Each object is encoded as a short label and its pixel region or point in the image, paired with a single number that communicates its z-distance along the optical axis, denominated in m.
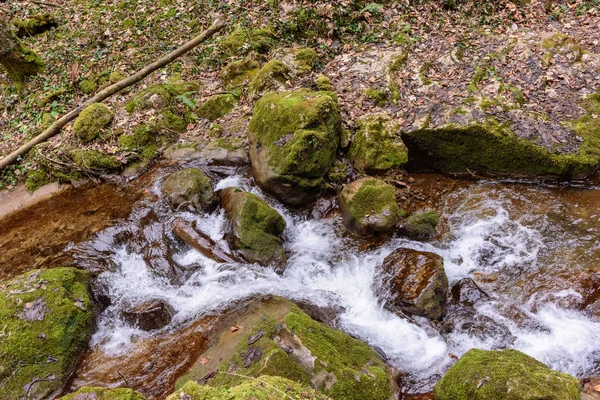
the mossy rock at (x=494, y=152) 6.64
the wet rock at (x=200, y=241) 6.52
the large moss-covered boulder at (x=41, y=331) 4.97
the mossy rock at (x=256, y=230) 6.35
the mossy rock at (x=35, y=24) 12.31
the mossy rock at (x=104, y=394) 3.00
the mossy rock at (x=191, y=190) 7.32
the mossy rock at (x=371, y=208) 6.45
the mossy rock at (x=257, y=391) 2.25
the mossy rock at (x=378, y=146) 7.19
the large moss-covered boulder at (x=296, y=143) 6.85
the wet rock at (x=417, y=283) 5.31
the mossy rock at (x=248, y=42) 9.89
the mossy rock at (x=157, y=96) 9.27
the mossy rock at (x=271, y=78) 8.62
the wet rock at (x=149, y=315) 5.70
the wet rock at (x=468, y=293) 5.48
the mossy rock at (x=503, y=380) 3.36
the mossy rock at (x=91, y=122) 8.95
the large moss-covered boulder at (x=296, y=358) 3.75
